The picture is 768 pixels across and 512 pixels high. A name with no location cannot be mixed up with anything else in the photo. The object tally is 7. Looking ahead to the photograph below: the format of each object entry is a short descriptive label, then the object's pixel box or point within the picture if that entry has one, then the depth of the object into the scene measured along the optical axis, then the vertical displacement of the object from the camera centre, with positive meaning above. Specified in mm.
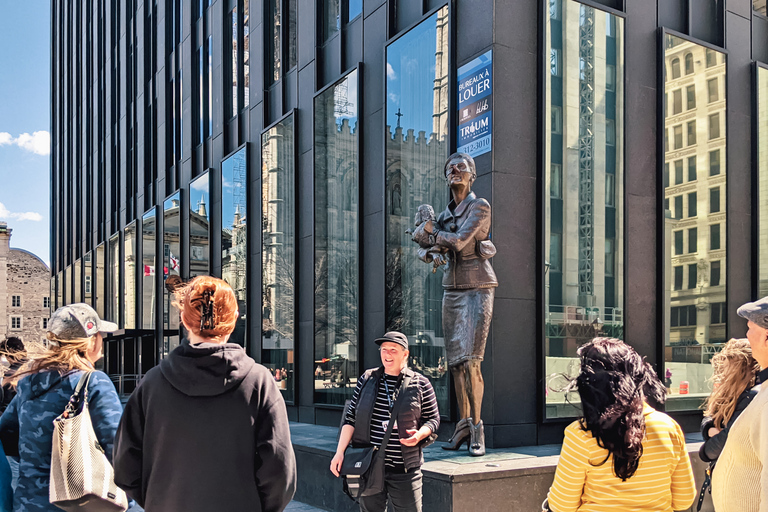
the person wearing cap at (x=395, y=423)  6133 -1264
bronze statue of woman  8523 -217
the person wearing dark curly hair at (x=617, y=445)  3273 -775
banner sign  10438 +2163
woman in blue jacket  4074 -705
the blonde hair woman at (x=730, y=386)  5738 -918
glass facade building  10562 +1288
